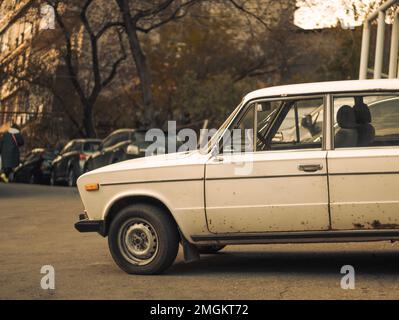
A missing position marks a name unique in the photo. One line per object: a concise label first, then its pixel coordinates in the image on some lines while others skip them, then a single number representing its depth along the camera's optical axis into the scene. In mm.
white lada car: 8430
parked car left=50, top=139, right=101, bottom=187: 29217
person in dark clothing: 23284
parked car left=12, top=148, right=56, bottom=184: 33562
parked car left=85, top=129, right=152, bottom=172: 24312
